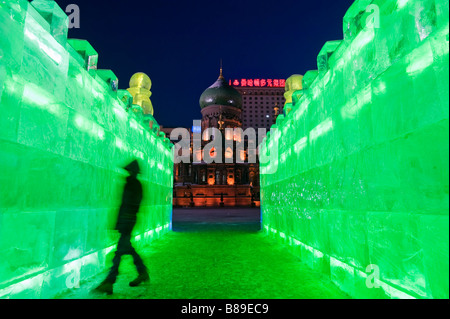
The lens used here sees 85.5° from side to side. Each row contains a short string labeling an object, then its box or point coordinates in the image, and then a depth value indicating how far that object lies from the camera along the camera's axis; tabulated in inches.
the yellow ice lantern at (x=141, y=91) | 273.3
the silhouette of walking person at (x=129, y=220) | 160.4
